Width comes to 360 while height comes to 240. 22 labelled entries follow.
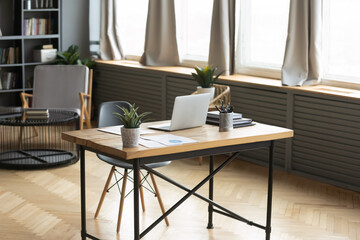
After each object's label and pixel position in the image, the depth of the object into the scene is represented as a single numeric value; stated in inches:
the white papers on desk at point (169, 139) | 143.7
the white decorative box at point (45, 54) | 332.8
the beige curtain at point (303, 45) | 233.1
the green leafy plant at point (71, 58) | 327.3
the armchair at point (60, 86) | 281.0
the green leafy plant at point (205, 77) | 248.2
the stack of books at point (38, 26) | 326.6
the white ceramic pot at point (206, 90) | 247.0
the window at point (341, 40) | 231.9
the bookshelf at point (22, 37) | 323.9
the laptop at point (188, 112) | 153.6
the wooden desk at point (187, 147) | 137.6
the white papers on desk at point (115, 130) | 155.5
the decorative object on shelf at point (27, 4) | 322.0
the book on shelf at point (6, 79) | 324.5
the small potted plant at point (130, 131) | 138.3
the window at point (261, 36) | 259.8
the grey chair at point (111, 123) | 172.2
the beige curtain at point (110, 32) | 343.3
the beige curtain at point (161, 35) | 304.2
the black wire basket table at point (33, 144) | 240.8
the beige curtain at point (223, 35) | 267.0
